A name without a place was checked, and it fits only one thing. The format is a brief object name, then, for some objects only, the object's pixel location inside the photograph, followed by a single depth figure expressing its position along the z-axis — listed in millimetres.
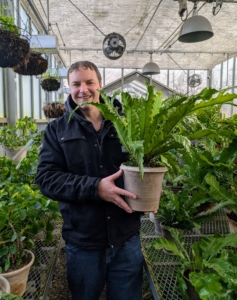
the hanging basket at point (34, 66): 2576
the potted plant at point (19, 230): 955
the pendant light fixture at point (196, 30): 2504
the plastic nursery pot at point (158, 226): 1395
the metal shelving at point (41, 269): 1040
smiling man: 1128
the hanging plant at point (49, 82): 3904
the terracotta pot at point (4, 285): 726
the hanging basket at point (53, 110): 4105
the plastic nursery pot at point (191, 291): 906
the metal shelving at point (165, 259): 1022
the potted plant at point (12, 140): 2665
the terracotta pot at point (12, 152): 2671
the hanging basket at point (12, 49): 1829
